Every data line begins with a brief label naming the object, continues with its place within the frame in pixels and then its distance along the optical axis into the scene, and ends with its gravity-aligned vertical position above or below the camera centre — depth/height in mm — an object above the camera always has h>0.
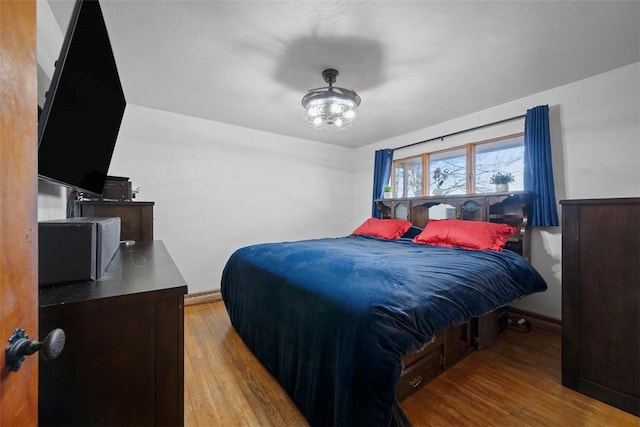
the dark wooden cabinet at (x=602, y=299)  1524 -508
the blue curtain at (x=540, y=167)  2539 +473
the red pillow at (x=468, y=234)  2445 -181
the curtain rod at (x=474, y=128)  2831 +1037
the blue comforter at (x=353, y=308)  1107 -500
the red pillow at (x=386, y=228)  3354 -169
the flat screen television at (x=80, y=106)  913 +446
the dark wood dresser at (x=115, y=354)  678 -389
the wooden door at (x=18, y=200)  459 +27
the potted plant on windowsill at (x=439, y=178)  3535 +504
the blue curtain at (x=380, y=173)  4105 +668
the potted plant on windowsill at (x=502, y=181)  2797 +366
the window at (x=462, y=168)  2941 +607
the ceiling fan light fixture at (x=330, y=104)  2096 +901
